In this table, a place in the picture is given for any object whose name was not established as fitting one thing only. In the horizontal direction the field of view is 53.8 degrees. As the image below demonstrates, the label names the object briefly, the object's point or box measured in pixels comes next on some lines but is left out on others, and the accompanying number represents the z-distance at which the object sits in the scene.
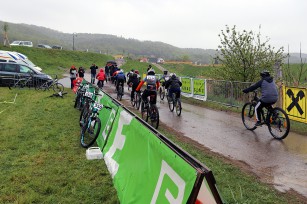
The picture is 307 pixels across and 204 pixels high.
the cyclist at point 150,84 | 11.26
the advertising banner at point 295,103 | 10.98
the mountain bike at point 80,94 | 13.14
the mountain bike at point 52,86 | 21.95
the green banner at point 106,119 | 7.36
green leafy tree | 20.30
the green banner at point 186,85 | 21.03
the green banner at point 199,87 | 19.34
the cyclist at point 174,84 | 13.56
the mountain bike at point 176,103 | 13.88
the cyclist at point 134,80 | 15.06
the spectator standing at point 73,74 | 22.59
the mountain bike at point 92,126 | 7.93
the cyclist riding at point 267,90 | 9.41
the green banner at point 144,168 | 3.12
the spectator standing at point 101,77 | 23.02
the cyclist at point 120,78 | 18.67
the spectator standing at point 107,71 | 32.00
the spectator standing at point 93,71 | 26.79
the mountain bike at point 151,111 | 10.90
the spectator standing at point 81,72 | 22.16
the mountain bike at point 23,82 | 23.08
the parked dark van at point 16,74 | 23.30
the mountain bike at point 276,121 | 9.16
